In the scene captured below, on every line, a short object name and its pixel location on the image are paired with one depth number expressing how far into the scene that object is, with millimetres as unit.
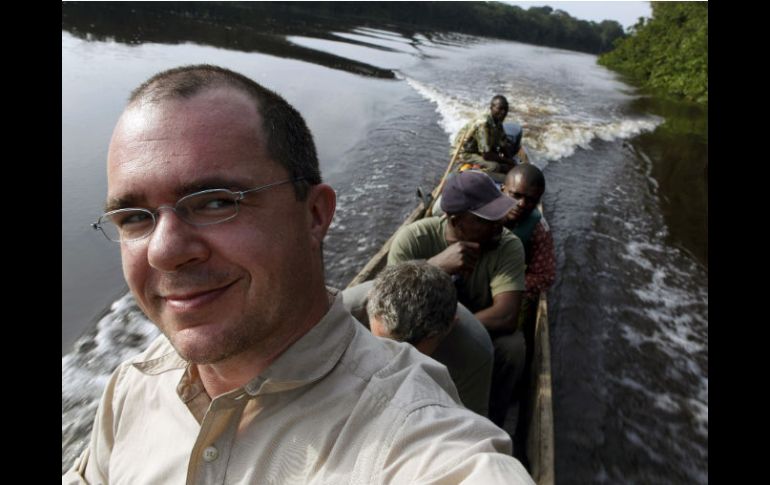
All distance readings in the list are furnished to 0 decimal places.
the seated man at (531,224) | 3996
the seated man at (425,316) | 1940
